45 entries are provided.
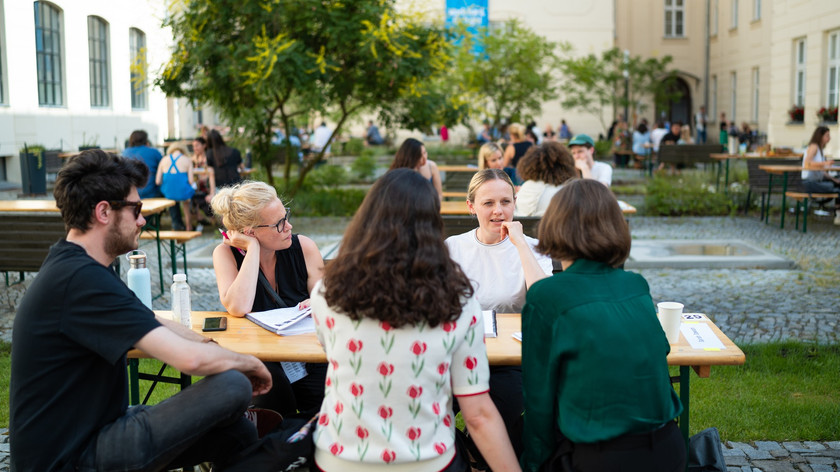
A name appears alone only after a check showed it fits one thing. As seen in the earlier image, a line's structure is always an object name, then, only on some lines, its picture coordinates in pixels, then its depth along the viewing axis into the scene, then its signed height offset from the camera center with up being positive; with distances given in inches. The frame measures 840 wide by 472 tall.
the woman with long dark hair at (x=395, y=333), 89.0 -18.8
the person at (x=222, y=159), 447.8 +0.6
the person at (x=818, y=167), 440.1 -6.0
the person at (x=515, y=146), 453.1 +6.5
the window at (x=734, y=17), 1203.9 +200.2
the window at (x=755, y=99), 1109.7 +75.6
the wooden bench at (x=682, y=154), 718.5 +2.3
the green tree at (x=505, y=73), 819.4 +83.8
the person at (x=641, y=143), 860.6 +14.6
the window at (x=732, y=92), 1213.1 +94.1
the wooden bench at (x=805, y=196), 415.2 -21.1
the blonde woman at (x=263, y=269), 137.1 -18.8
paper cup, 118.8 -23.0
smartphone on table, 129.4 -25.5
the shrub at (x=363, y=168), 716.0 -7.7
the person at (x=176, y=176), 410.3 -7.5
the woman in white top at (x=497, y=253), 141.9 -17.1
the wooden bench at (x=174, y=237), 288.2 -26.3
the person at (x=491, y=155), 341.1 +1.2
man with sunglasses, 95.5 -23.3
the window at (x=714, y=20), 1293.7 +210.0
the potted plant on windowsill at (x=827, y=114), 663.1 +32.6
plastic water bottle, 130.0 -21.6
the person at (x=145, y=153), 420.2 +3.9
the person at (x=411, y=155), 298.2 +1.3
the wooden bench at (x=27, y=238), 259.4 -23.6
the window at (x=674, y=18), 1360.7 +224.5
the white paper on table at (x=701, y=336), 118.4 -26.2
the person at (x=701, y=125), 1160.1 +43.3
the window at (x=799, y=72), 782.5 +78.4
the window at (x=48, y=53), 739.4 +96.8
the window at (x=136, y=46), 937.5 +128.2
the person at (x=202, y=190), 441.1 -16.0
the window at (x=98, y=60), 847.1 +103.2
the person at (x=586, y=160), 317.4 -1.0
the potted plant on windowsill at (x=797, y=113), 758.5 +38.4
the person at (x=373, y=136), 1170.6 +32.1
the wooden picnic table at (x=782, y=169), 431.1 -6.9
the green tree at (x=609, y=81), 1010.1 +96.4
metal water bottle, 129.2 -17.9
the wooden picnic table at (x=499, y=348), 113.6 -26.6
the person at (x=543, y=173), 249.9 -4.7
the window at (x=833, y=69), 695.7 +72.3
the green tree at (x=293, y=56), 443.2 +56.1
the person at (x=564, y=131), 1141.1 +35.9
